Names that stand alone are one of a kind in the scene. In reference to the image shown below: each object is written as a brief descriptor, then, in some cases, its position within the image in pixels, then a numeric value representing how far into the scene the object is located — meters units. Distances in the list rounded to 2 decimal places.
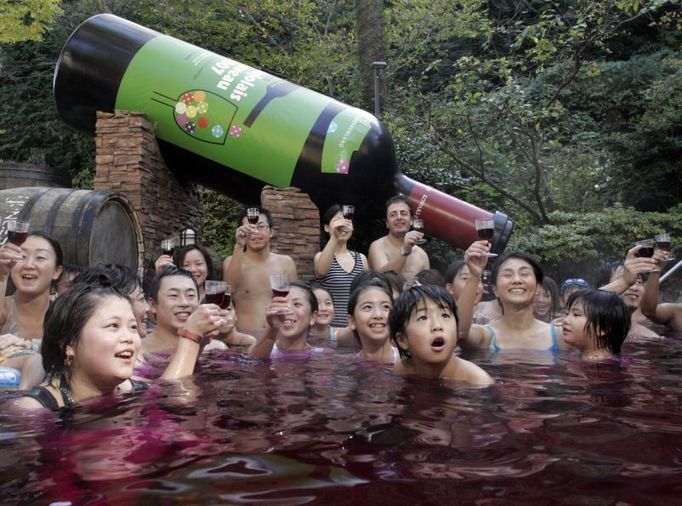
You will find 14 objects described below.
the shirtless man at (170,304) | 3.95
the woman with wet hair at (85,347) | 2.38
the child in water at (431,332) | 3.04
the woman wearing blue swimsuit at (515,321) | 4.20
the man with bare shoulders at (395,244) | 6.28
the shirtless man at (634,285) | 4.27
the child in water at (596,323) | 3.82
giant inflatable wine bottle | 7.02
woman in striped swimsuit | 5.95
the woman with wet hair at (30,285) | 3.72
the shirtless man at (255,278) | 5.84
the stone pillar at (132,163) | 6.94
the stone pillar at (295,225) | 7.07
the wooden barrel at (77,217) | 5.55
